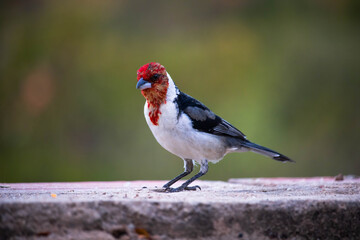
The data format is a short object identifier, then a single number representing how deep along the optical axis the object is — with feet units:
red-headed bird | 23.27
